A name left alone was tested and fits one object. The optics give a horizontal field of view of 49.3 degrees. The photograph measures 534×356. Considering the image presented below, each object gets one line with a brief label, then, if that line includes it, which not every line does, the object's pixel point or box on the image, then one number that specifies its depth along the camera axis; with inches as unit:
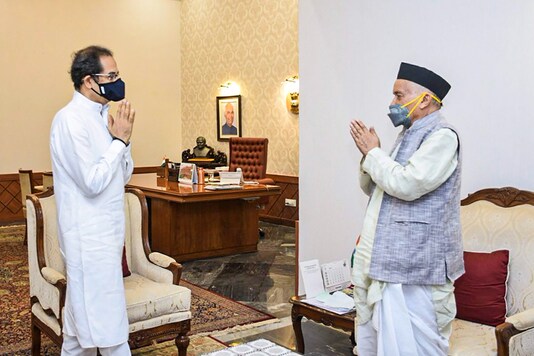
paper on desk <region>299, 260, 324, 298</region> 134.1
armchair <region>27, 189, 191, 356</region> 122.6
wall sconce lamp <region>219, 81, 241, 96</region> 374.6
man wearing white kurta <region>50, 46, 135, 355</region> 95.3
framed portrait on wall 373.4
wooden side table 124.0
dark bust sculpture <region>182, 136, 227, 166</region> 375.9
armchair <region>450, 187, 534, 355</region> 95.9
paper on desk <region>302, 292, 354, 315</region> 126.7
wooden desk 239.1
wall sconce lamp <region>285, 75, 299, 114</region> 322.7
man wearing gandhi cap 91.5
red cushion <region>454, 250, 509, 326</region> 110.3
